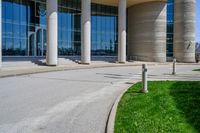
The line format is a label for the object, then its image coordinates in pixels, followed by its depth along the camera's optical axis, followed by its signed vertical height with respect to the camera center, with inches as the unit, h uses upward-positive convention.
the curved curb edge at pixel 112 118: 146.9 -57.5
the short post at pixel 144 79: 272.7 -31.5
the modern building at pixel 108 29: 787.6 +164.7
